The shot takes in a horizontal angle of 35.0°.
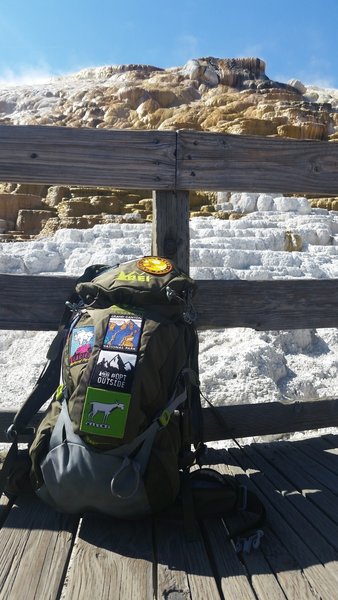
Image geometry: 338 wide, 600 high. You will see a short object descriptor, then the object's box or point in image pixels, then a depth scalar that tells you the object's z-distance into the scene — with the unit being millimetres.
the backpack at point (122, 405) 1475
